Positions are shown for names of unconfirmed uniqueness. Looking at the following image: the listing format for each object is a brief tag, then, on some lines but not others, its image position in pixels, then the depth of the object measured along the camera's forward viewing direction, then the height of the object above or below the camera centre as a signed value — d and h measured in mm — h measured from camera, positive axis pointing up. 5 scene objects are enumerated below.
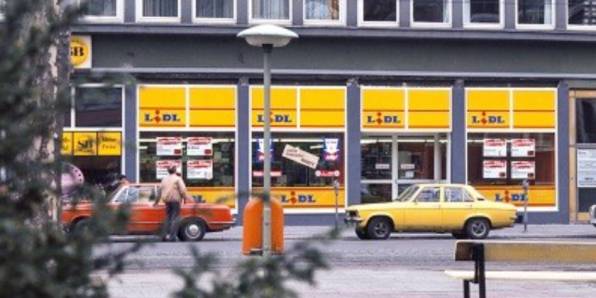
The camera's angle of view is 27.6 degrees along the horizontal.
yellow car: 25047 -1033
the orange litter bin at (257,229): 17625 -962
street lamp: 16875 +1643
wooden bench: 10648 -784
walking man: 18992 -421
